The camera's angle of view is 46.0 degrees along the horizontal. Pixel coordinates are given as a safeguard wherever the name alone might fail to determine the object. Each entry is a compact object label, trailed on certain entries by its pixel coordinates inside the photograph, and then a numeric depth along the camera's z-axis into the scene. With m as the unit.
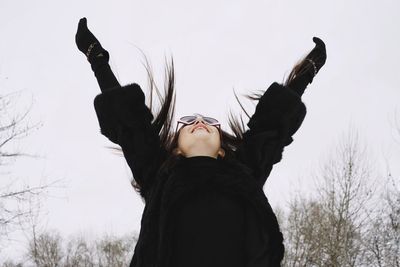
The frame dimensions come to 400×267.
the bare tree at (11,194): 7.15
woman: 2.54
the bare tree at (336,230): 12.13
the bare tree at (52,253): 14.20
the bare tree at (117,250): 30.22
